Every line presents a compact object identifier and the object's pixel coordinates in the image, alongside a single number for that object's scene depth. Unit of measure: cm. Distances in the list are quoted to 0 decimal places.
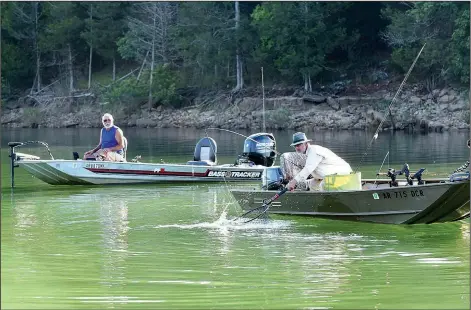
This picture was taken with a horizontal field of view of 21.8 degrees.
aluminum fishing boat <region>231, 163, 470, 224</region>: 1788
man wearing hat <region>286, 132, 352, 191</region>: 1917
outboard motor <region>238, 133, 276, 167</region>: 2662
